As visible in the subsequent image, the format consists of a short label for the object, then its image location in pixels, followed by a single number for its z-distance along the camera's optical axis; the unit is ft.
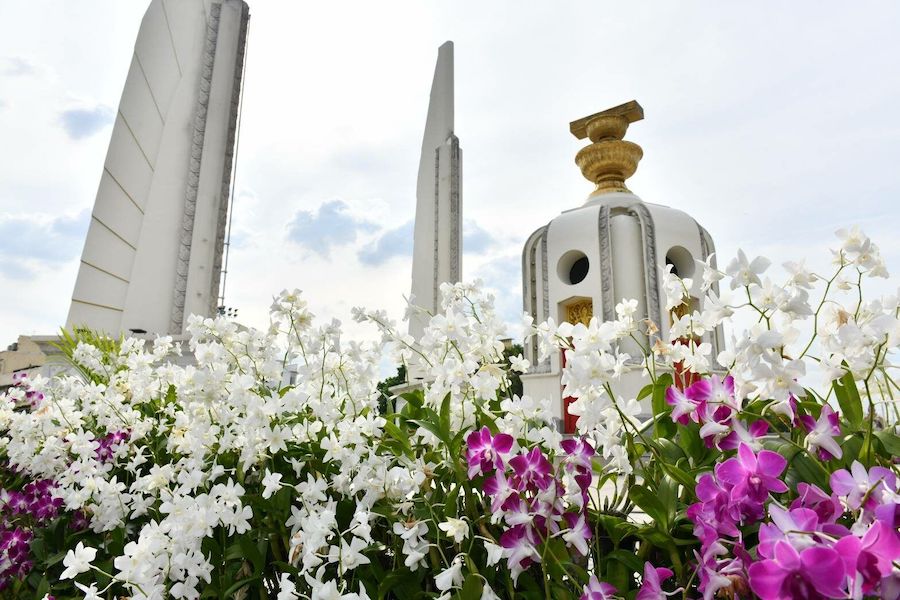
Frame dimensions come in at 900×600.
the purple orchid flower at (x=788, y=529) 1.89
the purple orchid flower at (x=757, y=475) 2.36
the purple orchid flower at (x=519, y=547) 2.98
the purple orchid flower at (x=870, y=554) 1.69
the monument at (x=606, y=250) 33.32
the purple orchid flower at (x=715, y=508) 2.43
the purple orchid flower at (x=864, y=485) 2.16
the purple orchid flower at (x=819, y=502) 2.23
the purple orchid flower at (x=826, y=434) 2.55
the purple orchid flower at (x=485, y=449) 3.26
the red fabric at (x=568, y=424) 30.50
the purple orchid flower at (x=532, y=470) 3.11
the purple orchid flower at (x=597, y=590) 2.70
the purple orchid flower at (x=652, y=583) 2.62
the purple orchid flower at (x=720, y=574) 2.29
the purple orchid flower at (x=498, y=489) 3.13
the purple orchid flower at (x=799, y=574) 1.69
